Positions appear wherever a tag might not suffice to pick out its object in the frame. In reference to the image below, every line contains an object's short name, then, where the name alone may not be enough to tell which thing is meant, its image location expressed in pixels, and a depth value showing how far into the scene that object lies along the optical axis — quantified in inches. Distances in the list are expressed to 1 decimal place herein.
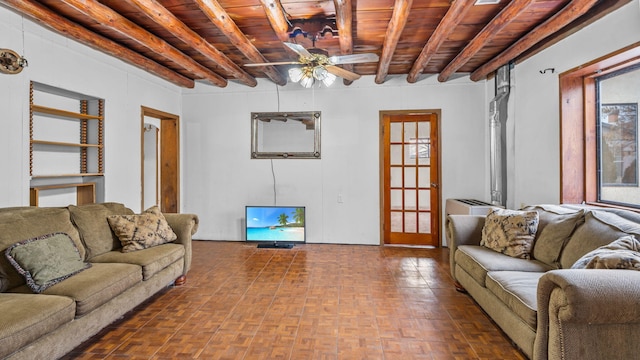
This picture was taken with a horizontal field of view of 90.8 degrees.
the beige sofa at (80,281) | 67.8
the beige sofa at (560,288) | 59.6
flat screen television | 195.2
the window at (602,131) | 108.0
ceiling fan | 117.2
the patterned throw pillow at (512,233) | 107.6
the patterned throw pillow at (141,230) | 118.2
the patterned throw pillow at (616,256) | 66.6
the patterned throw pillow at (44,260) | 81.7
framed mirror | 200.1
